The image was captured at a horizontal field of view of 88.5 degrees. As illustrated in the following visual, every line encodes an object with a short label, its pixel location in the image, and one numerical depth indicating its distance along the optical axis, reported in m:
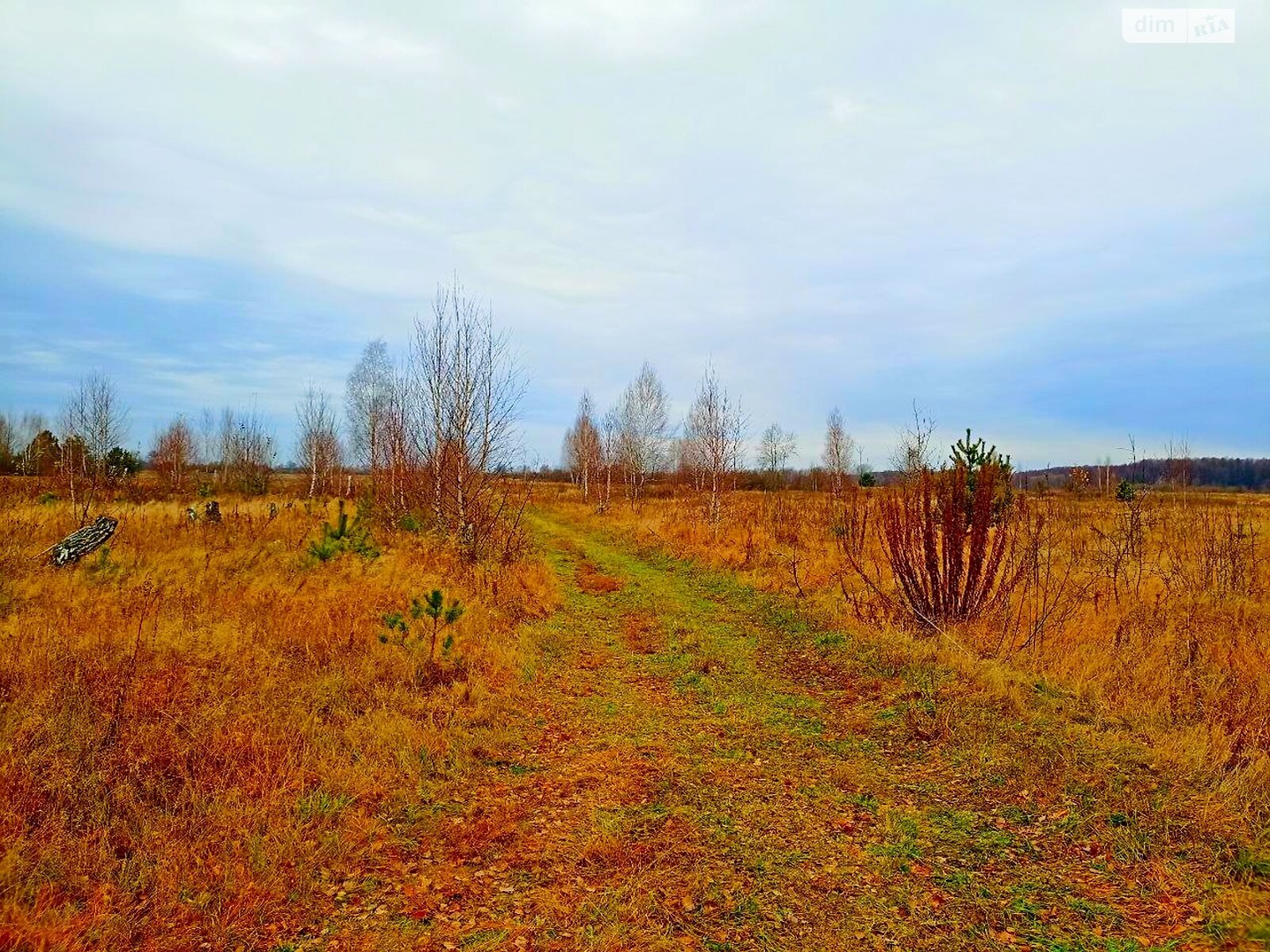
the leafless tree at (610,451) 36.62
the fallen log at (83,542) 8.32
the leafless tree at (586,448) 38.41
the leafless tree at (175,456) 30.14
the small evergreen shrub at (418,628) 6.22
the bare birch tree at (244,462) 28.25
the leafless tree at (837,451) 41.69
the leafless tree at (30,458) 30.98
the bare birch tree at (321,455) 30.62
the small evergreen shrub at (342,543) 9.62
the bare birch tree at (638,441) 34.78
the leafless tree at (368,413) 26.86
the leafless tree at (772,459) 52.43
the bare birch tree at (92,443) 22.25
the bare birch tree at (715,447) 20.70
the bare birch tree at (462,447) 12.45
